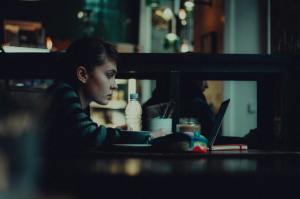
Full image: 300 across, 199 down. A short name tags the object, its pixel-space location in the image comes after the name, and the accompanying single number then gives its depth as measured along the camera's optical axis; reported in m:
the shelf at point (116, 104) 6.12
